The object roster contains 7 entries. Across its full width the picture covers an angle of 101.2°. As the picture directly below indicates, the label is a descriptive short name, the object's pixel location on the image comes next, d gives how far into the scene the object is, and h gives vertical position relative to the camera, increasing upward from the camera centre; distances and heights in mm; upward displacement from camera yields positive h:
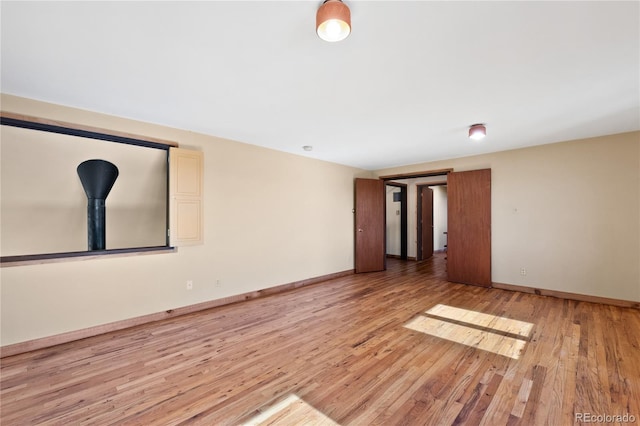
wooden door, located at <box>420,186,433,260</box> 7768 -194
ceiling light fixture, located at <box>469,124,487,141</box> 3340 +1062
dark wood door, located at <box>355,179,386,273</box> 6078 -268
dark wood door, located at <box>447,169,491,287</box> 4859 -256
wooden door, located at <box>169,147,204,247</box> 3422 +230
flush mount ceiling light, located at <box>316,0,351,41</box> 1384 +1044
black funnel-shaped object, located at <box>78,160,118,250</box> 2988 +266
